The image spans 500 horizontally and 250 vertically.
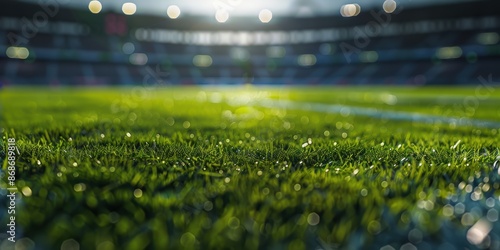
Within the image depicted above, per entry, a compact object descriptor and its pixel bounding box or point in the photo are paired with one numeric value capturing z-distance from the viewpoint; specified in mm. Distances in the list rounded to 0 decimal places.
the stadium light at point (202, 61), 62188
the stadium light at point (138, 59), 57094
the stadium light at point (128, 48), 57312
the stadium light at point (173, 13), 61250
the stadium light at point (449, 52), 48469
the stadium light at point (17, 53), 46906
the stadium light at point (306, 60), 61469
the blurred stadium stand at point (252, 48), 47531
